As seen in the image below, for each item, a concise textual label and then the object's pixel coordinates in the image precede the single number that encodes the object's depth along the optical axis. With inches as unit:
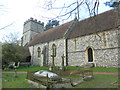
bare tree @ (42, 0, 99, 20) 108.1
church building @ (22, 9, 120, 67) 497.1
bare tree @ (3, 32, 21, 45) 868.5
